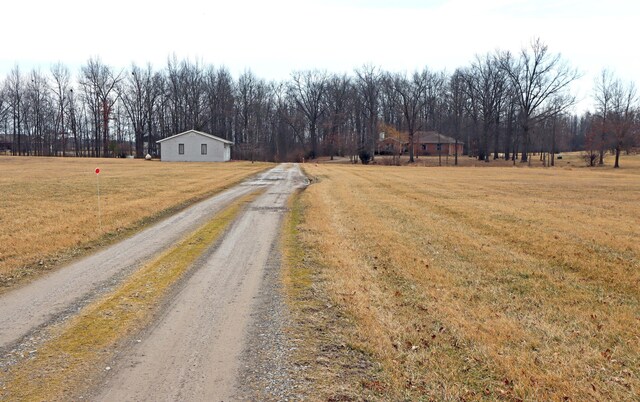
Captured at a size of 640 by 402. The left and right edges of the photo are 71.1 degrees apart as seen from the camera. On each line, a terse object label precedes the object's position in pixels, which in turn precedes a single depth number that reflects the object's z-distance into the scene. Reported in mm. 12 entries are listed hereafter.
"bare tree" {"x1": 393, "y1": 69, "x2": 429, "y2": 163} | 63188
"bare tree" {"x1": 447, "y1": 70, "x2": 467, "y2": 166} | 74256
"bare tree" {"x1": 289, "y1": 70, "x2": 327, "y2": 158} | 79750
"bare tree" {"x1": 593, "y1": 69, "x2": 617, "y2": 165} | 52719
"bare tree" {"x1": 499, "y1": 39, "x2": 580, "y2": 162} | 59009
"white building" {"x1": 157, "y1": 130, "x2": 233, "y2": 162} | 57281
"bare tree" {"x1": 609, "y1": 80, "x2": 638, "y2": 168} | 50719
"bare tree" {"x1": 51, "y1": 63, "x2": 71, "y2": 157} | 72688
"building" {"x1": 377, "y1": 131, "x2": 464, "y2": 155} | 70925
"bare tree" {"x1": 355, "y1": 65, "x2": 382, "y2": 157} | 72062
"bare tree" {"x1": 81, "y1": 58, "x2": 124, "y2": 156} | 71125
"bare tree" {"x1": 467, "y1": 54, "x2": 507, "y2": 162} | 64125
